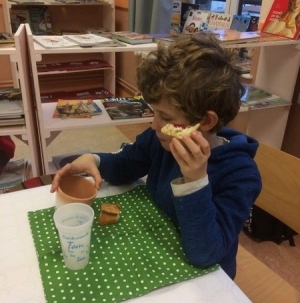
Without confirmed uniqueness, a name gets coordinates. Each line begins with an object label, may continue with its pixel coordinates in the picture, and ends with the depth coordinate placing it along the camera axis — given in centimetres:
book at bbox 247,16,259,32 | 247
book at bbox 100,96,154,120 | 177
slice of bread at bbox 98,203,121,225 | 85
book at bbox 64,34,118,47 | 155
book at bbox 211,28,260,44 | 173
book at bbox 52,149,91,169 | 187
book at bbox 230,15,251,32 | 247
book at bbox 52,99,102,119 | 174
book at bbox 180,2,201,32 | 290
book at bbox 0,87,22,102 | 172
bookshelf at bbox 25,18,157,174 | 146
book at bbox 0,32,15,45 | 146
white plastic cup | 69
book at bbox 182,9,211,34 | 265
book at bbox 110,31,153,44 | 163
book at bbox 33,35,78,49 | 149
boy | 74
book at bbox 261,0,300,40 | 186
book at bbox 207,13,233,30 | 252
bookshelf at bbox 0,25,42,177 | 141
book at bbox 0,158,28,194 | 169
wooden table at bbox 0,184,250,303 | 68
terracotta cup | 90
